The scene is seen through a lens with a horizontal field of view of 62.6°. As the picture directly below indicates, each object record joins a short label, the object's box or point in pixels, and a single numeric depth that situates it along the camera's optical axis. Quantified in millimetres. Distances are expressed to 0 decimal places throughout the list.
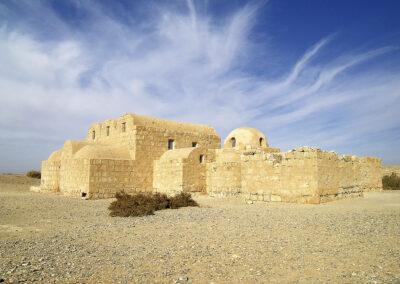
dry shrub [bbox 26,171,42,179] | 32784
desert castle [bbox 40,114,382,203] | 13469
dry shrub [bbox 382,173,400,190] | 23469
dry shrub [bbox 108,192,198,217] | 10055
